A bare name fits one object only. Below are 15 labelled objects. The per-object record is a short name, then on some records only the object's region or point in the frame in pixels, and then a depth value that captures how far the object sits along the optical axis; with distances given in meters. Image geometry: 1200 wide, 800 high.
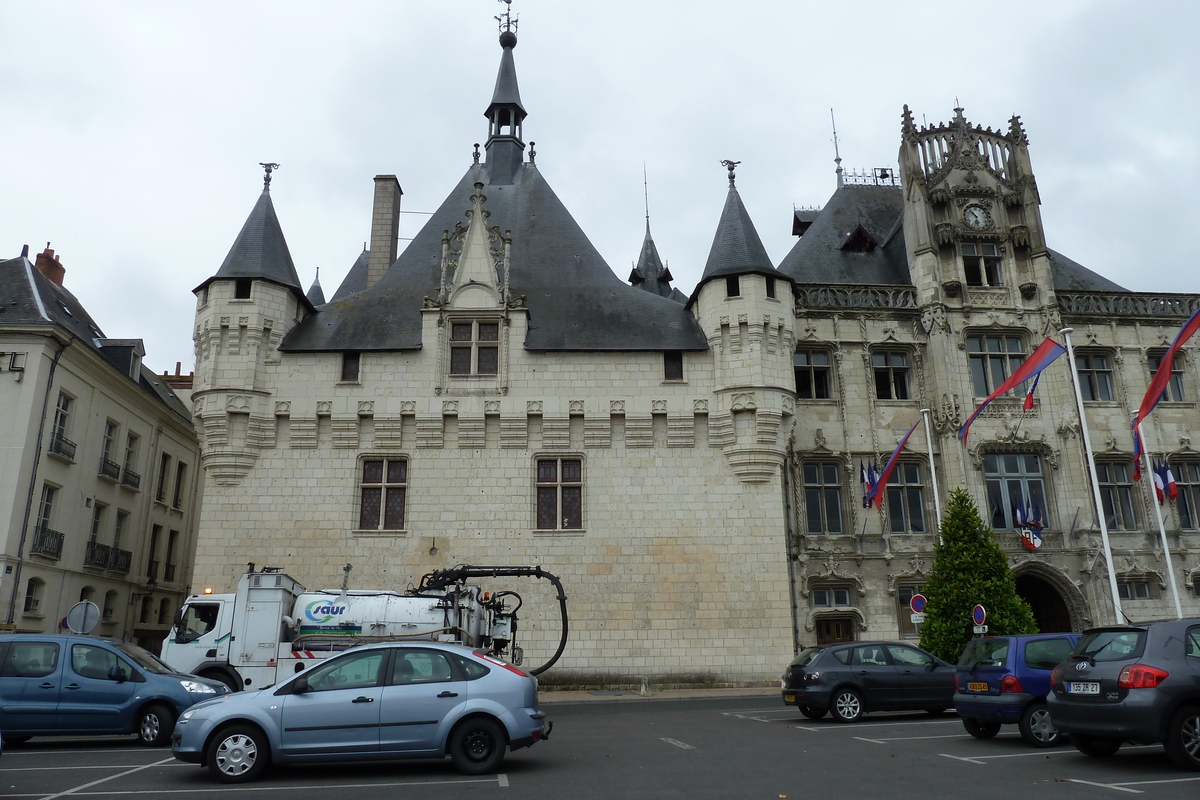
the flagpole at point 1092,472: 18.16
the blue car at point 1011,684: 10.32
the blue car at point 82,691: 11.10
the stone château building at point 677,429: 22.03
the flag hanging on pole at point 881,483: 22.61
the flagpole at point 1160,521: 19.11
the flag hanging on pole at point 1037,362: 19.08
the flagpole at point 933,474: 23.05
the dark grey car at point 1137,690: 7.86
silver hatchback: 8.21
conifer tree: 19.80
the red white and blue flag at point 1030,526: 23.56
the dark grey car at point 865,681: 13.51
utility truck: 15.65
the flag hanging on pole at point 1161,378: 16.33
